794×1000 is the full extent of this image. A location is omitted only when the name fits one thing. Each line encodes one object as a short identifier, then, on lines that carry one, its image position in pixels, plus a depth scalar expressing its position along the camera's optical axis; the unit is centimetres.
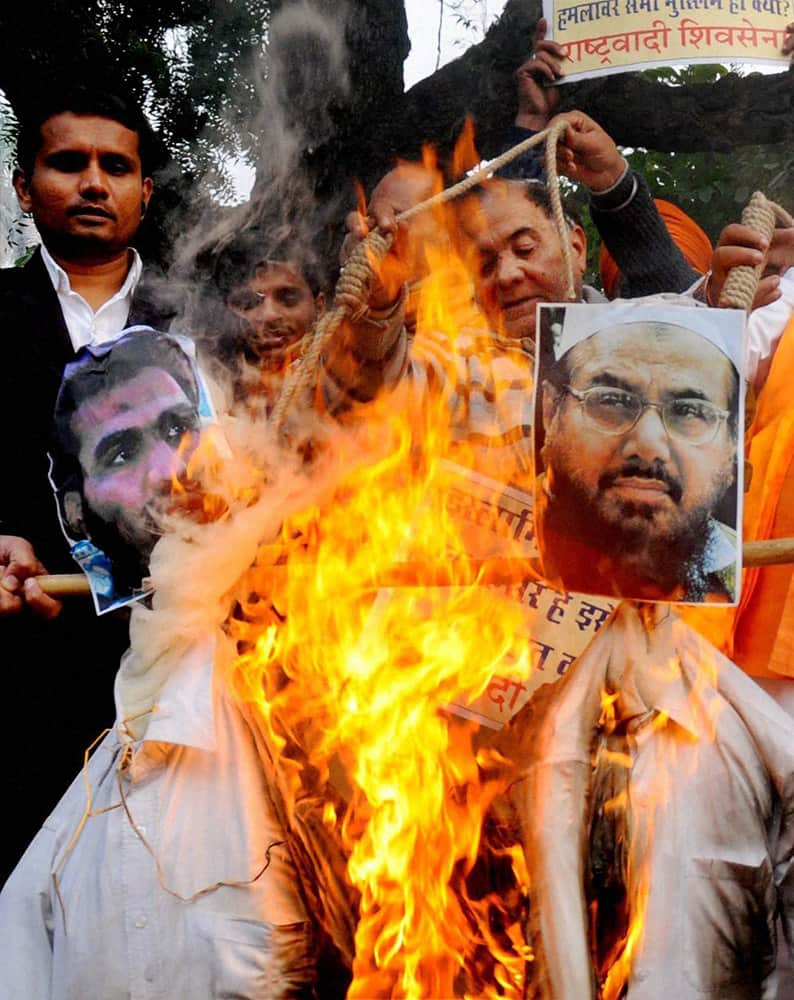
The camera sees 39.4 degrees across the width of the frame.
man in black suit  270
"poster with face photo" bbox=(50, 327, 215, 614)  259
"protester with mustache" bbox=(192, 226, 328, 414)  286
